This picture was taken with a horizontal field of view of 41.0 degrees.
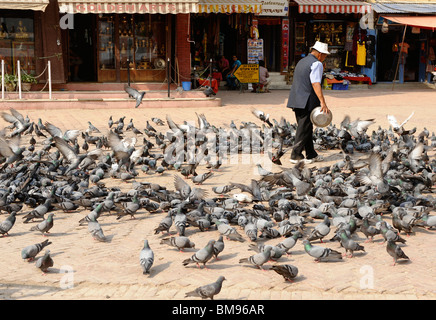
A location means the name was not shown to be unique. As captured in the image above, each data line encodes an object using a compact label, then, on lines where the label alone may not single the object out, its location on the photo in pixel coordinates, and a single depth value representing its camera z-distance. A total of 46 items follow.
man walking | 8.88
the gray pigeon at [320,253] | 5.09
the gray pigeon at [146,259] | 4.88
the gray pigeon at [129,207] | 6.57
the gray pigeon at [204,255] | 4.91
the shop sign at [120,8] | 16.53
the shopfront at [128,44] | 18.97
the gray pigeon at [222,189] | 7.38
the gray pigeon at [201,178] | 7.99
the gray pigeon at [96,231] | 5.83
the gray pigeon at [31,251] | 5.19
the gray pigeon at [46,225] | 5.91
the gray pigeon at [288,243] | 5.24
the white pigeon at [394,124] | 10.49
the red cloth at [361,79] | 24.84
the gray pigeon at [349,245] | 5.25
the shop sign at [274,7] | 23.66
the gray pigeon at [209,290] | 4.24
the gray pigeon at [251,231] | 5.67
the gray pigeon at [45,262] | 4.89
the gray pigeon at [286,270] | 4.64
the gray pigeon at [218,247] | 5.09
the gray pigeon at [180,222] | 5.82
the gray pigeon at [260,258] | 4.91
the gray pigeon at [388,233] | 5.41
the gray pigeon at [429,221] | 6.04
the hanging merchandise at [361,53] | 24.67
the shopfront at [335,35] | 24.98
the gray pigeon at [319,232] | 5.58
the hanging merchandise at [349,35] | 25.17
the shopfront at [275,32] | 23.80
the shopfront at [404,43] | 24.12
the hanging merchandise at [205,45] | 22.73
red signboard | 24.59
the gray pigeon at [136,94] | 13.57
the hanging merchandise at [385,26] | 24.15
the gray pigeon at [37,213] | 6.44
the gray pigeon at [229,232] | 5.75
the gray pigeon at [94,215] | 6.17
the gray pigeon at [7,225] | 5.95
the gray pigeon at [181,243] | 5.41
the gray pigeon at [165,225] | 5.88
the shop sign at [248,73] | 22.64
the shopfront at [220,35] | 22.06
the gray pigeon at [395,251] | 5.03
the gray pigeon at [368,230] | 5.65
